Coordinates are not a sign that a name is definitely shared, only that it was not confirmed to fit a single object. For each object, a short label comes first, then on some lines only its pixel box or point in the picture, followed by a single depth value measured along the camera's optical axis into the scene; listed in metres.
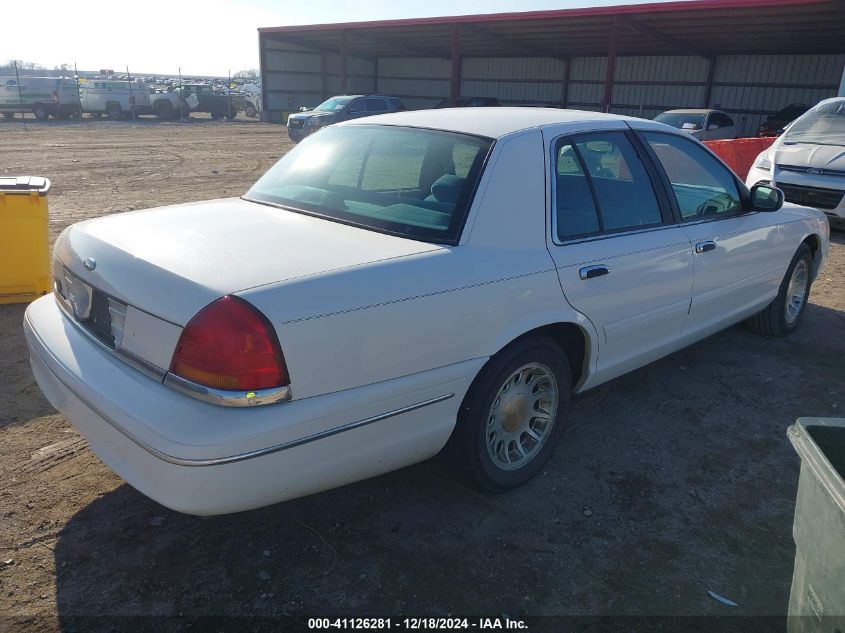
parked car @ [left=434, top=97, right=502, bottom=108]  23.84
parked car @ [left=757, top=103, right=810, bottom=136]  18.87
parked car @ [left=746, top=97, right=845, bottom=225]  8.80
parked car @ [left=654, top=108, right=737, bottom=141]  16.66
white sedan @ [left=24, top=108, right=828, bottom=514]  2.23
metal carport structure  20.75
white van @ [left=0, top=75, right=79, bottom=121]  28.80
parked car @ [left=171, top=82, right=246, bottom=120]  35.59
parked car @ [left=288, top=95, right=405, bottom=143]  20.25
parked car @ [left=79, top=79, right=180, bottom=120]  31.39
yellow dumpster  5.24
